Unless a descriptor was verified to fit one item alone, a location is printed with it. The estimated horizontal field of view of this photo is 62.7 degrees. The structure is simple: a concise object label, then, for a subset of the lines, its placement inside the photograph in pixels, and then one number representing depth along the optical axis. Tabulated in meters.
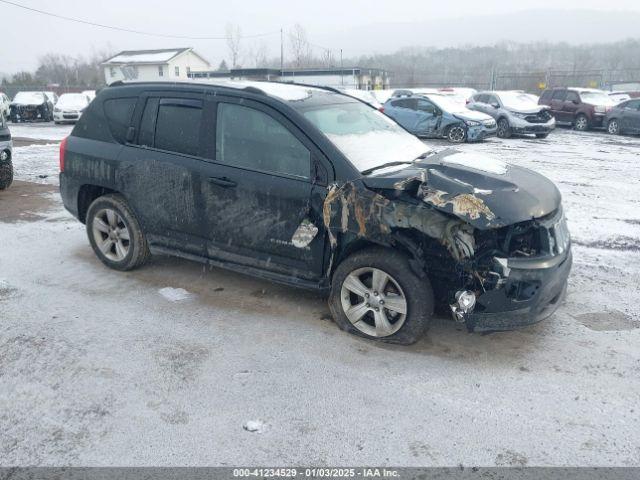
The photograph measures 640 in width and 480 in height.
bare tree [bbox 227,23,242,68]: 80.94
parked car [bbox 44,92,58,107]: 27.66
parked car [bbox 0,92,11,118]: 25.28
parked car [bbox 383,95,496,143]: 16.28
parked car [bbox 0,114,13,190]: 8.57
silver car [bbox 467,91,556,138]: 17.97
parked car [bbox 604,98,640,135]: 18.72
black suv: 3.50
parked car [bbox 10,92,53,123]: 25.52
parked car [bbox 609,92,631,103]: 27.49
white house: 62.20
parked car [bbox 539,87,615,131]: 20.14
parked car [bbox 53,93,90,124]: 23.61
